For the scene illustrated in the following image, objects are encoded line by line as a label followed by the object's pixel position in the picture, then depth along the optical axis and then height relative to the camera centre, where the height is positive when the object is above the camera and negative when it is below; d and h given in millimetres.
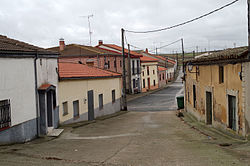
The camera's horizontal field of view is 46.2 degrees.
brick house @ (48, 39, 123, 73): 37688 +3050
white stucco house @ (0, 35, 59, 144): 10258 -473
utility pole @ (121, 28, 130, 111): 25425 -1768
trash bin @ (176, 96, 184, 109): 25953 -2307
